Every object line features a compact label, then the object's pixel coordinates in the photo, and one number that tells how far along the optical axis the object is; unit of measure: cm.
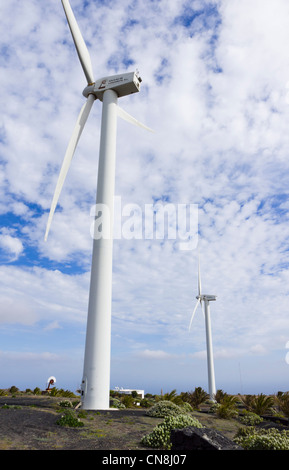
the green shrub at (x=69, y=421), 1599
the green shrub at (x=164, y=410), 2134
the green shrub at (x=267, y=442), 1221
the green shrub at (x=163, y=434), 1366
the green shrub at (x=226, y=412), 2548
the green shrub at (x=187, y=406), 2713
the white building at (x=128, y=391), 4709
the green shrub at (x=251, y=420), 2392
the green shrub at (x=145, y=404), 3216
